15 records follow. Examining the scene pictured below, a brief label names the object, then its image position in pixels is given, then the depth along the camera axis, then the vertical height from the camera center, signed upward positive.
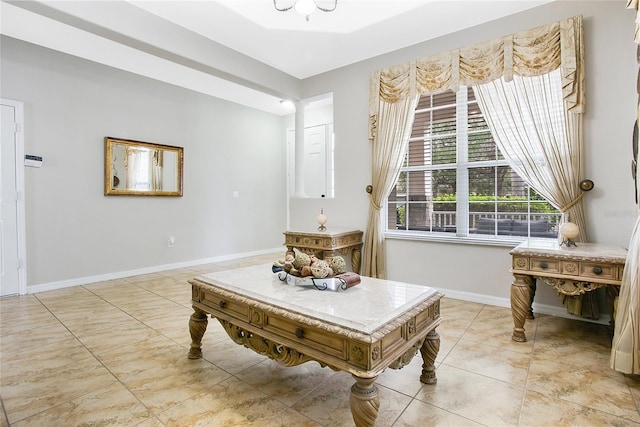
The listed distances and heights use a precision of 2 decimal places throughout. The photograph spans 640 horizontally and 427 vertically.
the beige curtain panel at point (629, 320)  1.75 -0.65
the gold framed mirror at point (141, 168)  4.25 +0.62
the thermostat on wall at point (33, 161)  3.58 +0.59
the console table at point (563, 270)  2.11 -0.45
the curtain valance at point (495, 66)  2.68 +1.43
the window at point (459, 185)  3.14 +0.25
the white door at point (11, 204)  3.44 +0.08
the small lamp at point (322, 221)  3.77 -0.15
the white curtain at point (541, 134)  2.70 +0.67
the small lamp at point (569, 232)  2.41 -0.20
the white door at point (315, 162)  6.00 +0.93
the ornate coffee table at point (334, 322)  1.25 -0.54
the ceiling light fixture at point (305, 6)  2.35 +1.55
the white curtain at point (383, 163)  3.62 +0.54
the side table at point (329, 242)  3.54 -0.40
